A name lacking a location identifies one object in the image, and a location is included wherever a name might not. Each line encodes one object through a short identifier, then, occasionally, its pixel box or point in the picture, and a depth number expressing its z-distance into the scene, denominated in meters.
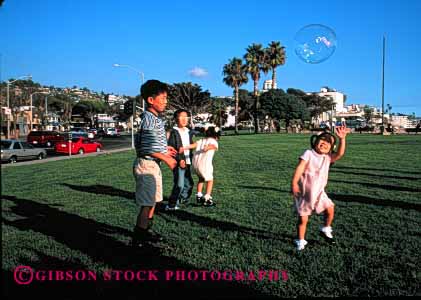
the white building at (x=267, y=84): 174.98
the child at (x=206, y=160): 7.51
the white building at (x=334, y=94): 188.88
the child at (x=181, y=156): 6.75
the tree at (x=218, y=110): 94.35
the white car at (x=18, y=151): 22.79
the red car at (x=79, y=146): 29.64
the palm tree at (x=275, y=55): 67.44
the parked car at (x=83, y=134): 39.70
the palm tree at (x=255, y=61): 68.12
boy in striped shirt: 4.35
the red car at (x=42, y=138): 36.81
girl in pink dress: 4.70
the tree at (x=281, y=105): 77.06
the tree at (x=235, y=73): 72.12
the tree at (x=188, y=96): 78.50
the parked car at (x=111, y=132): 66.56
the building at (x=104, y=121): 114.88
